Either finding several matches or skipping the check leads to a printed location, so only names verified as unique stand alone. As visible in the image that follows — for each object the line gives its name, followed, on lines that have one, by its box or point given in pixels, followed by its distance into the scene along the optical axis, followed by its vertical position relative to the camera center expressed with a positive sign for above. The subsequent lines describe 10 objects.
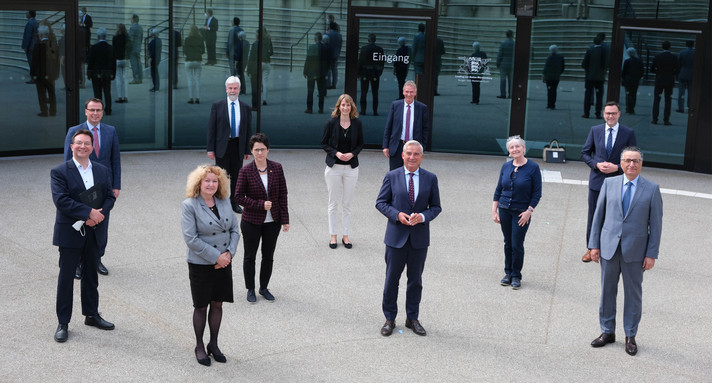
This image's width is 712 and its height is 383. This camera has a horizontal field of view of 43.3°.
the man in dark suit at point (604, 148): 10.46 -0.89
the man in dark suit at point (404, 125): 11.93 -0.81
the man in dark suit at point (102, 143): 9.16 -0.92
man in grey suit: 7.63 -1.41
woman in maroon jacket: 8.64 -1.43
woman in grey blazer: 6.97 -1.46
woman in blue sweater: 9.32 -1.35
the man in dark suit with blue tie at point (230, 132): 12.12 -1.01
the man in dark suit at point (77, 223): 7.51 -1.44
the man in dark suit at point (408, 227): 7.90 -1.43
